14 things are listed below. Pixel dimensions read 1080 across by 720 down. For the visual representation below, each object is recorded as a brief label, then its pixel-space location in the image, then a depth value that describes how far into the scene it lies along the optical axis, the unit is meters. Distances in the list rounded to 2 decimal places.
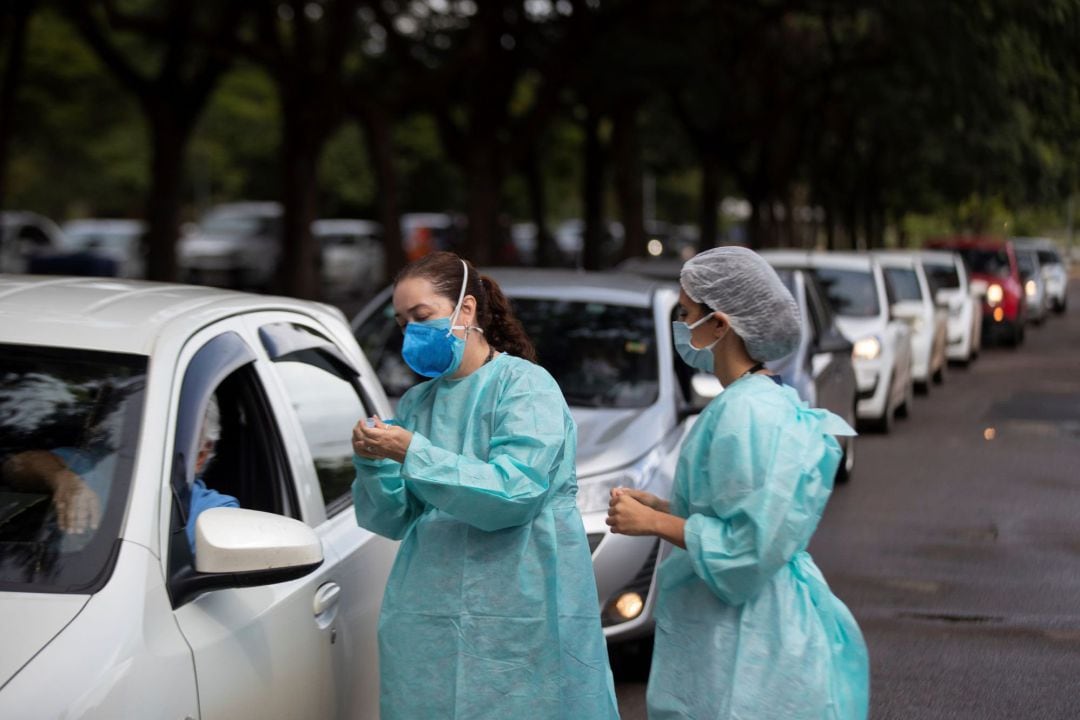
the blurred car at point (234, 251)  33.66
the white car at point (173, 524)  2.87
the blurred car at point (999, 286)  27.48
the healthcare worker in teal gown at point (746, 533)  3.19
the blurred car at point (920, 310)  18.95
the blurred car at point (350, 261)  36.44
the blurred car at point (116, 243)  36.12
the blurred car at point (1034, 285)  33.53
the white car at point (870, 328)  14.85
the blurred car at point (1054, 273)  40.62
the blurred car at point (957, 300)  22.98
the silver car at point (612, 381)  6.43
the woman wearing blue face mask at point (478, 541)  3.48
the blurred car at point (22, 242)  33.50
